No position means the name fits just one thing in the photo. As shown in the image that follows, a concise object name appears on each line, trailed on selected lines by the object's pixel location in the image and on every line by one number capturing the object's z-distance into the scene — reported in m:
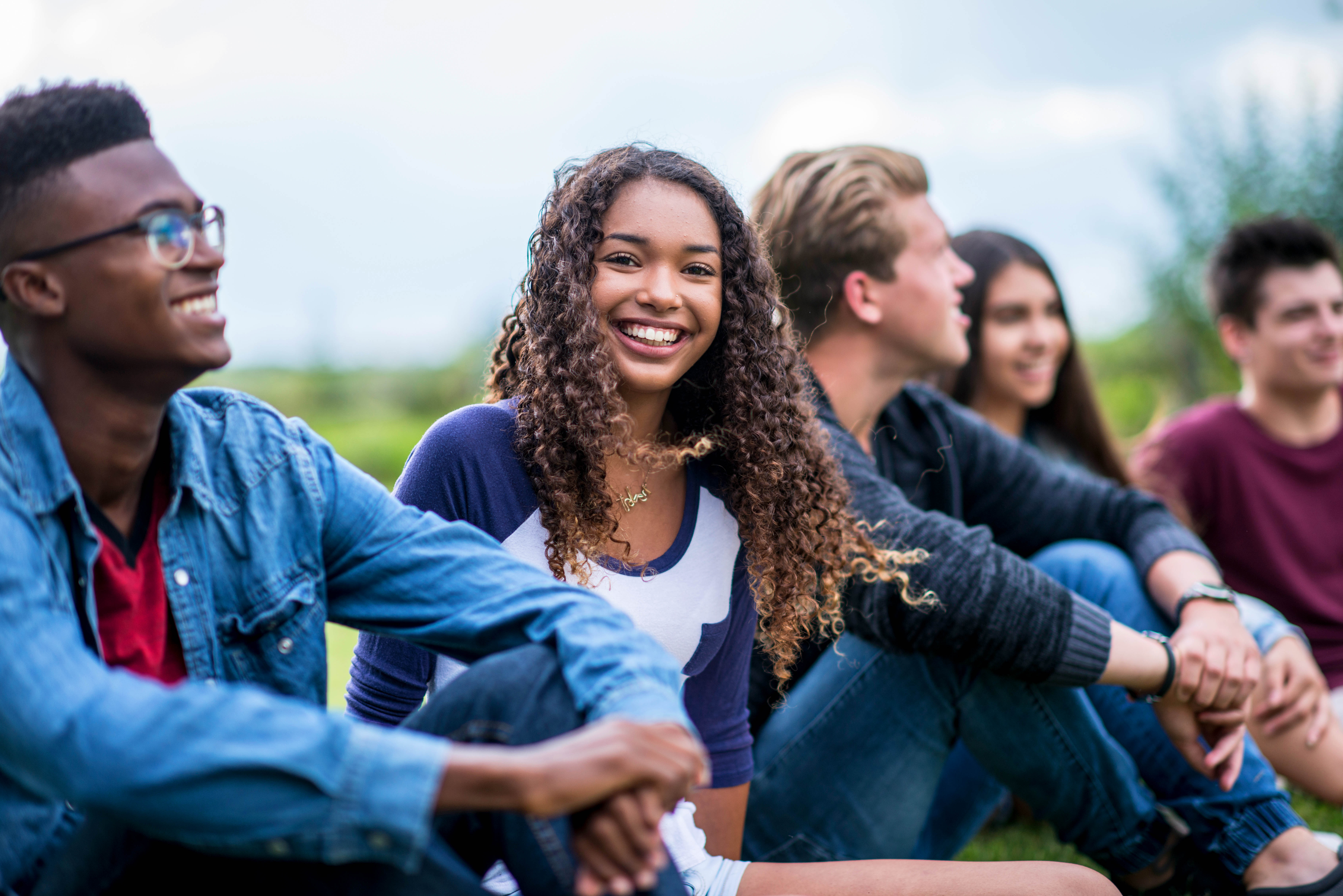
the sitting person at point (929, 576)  2.64
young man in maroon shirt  4.38
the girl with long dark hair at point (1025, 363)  4.28
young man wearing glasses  1.40
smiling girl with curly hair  2.30
